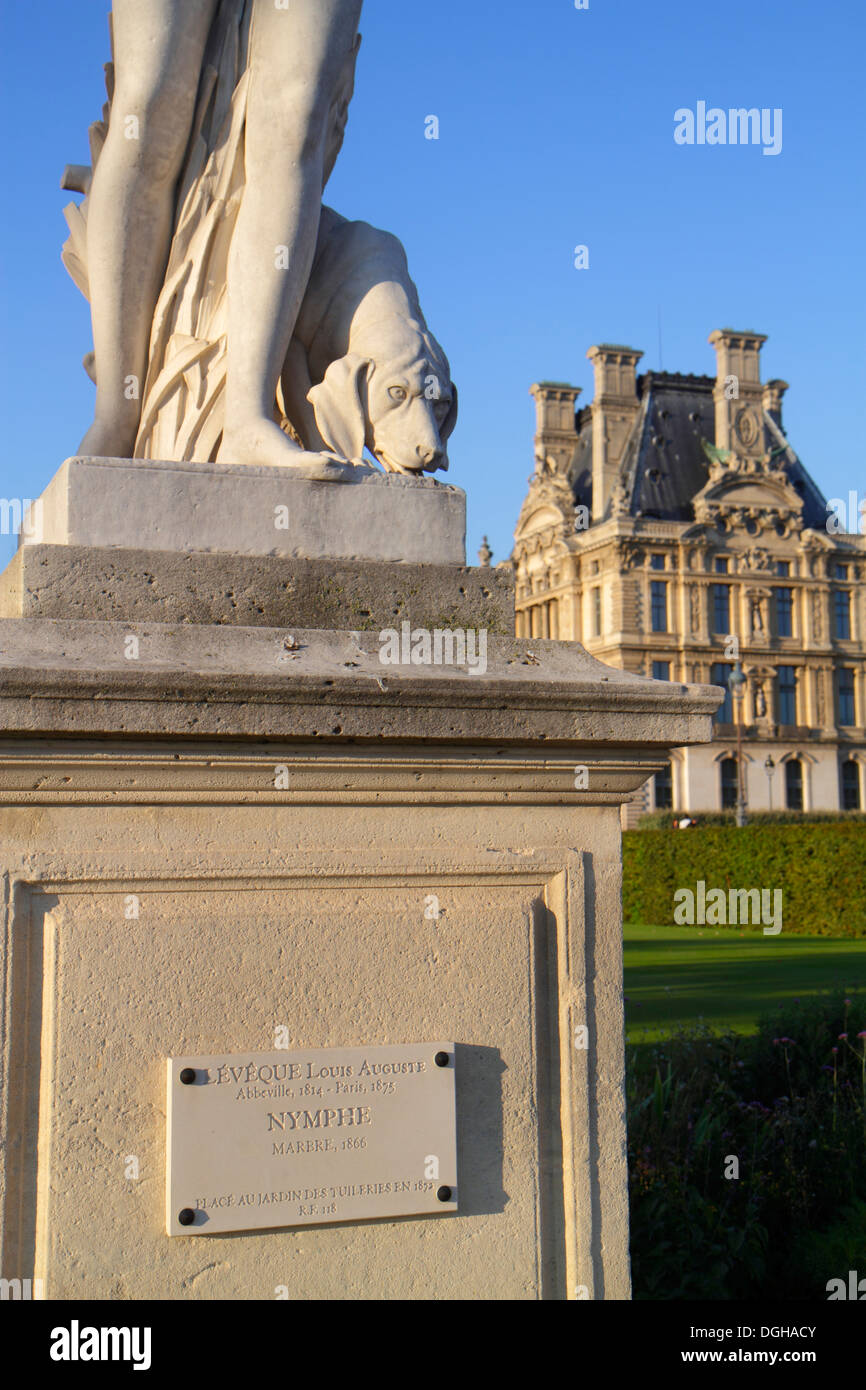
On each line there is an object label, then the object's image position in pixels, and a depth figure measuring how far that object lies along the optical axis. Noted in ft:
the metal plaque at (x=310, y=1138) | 8.16
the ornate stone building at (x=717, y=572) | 193.77
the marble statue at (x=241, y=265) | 10.18
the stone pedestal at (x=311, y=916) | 8.10
